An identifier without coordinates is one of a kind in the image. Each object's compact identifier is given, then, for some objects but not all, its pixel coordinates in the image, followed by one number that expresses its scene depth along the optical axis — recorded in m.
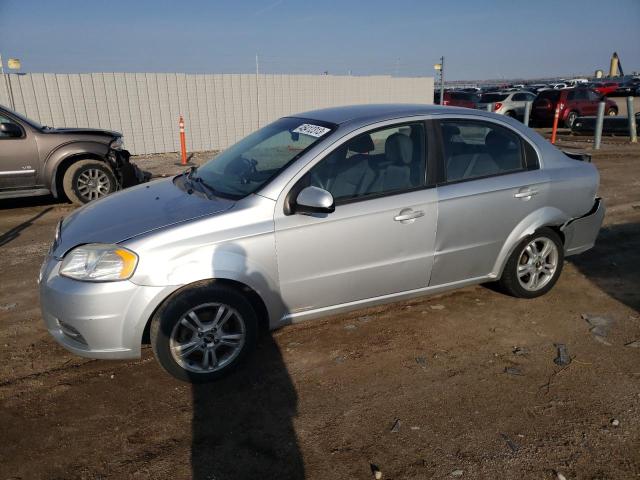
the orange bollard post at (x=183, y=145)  12.64
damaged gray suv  7.63
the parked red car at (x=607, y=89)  36.17
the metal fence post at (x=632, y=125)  15.48
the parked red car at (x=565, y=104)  21.33
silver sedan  3.03
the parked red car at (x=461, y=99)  23.22
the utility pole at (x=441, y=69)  20.78
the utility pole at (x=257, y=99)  16.42
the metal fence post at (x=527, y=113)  16.16
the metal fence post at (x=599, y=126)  14.34
